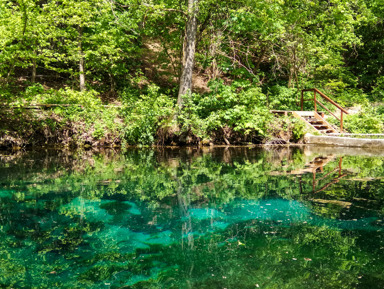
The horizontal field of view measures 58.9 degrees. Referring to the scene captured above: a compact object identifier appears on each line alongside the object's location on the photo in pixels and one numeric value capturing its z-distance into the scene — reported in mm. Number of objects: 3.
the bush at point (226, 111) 14602
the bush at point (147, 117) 14545
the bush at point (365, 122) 15617
